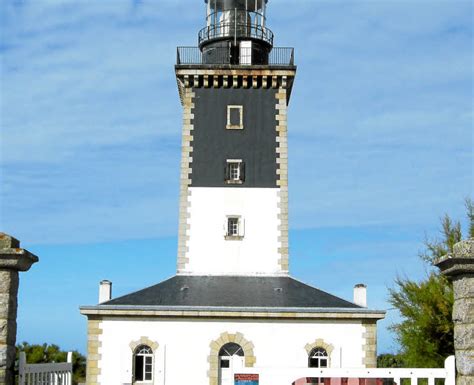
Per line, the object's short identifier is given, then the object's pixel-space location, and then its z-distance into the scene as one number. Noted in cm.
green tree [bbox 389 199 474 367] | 2005
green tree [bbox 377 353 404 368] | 3067
